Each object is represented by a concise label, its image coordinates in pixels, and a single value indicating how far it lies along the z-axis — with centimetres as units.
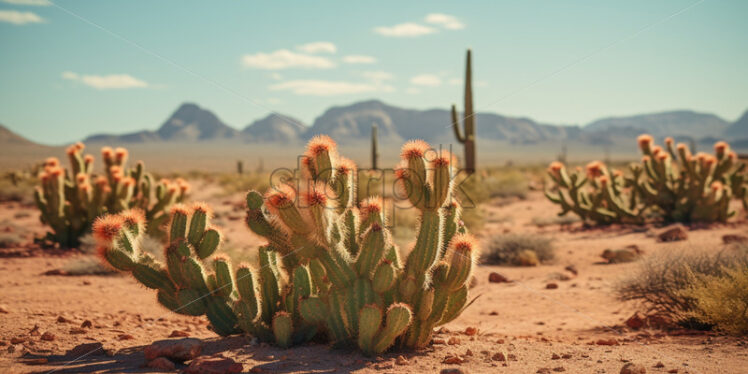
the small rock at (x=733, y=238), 1121
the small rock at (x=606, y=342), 574
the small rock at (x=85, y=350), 510
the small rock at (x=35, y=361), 480
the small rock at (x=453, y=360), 483
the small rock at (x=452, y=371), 441
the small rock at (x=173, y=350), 474
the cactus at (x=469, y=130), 1823
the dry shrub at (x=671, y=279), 671
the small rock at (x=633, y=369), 441
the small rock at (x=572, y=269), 1008
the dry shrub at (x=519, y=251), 1116
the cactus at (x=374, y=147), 2777
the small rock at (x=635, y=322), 670
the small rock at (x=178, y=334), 605
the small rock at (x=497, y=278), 973
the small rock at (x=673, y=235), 1244
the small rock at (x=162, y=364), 458
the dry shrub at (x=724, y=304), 559
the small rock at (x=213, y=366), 438
